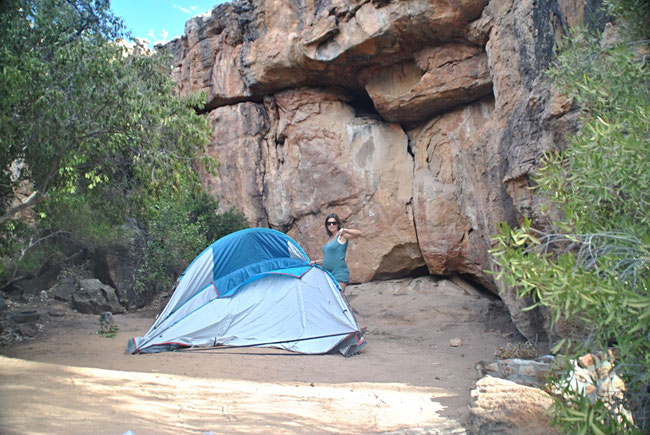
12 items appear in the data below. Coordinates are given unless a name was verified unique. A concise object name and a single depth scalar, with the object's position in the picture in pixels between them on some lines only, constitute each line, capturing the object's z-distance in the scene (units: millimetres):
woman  6504
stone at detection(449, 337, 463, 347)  6164
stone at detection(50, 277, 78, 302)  9648
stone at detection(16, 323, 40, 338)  6652
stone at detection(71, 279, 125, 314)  9078
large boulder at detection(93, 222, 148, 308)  10438
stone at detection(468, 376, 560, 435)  2786
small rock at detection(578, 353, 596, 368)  3116
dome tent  5762
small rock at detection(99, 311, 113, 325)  7718
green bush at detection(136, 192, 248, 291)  9844
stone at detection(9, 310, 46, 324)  7254
